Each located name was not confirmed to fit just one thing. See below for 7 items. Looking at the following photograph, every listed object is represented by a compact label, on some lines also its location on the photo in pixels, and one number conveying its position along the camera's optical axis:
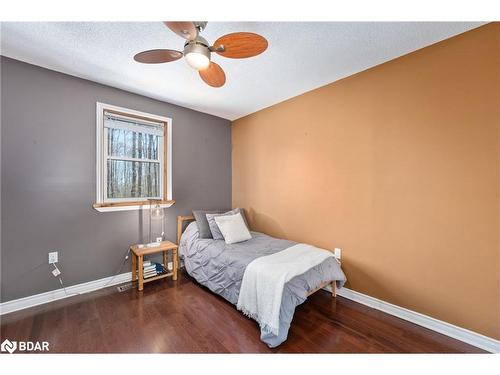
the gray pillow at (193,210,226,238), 2.81
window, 2.51
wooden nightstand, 2.39
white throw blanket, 1.61
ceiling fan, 1.27
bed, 1.66
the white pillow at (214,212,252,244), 2.62
